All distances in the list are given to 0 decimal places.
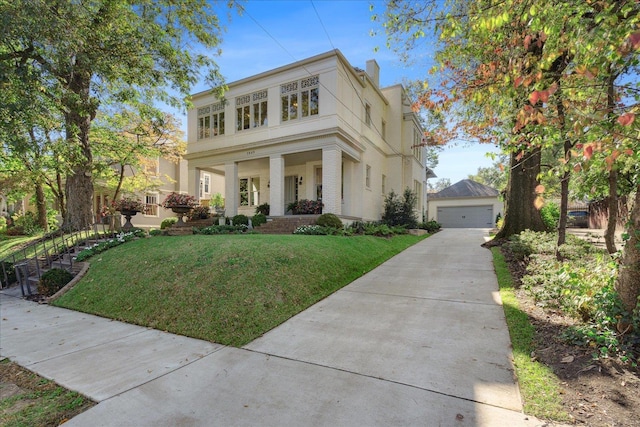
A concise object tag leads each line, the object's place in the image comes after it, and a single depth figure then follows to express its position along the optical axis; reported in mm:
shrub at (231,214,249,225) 14320
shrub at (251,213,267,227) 14078
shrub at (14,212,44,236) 18109
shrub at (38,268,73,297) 7523
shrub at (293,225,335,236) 11971
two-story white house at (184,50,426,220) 14188
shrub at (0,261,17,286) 9005
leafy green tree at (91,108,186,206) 13633
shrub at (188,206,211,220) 16125
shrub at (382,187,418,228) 17906
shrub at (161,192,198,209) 13219
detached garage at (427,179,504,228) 29209
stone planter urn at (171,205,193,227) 13367
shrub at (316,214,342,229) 12820
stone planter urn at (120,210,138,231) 12125
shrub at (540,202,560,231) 16625
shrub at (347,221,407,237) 13648
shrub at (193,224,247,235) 12828
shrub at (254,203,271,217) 16609
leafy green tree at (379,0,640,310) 2965
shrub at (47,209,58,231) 20259
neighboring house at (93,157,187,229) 21297
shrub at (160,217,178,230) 17042
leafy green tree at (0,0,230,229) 7055
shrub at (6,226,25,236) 18500
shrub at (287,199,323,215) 14336
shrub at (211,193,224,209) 21719
